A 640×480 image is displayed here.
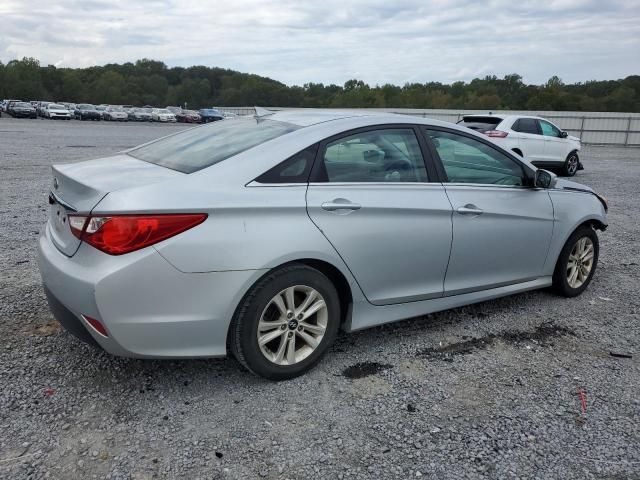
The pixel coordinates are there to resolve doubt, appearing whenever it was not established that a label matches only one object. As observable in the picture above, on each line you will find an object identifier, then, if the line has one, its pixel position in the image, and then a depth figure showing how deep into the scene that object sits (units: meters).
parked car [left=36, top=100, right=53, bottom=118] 49.97
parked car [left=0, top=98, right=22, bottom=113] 51.64
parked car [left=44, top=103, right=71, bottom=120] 48.16
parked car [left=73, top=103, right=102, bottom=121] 50.94
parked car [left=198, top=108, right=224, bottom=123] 54.50
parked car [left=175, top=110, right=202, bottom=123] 56.84
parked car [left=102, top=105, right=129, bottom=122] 52.97
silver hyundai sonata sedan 2.81
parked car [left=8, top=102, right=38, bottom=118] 46.62
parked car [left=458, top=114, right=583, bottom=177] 13.72
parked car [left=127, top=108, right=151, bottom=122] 55.53
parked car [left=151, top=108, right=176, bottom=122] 55.53
